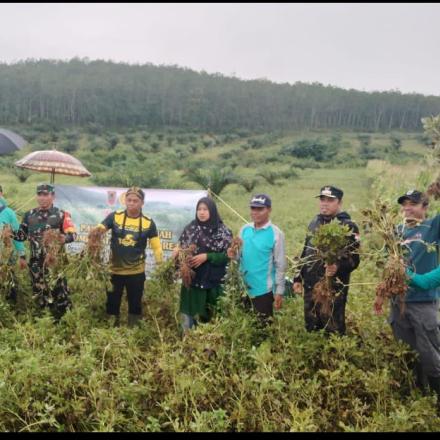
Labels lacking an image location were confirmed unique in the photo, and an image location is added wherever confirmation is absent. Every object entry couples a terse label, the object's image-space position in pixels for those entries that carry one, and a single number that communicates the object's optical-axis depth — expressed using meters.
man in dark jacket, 3.39
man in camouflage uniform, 4.21
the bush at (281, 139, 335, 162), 35.78
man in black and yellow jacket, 4.21
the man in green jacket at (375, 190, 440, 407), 3.17
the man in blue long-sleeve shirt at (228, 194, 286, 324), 3.78
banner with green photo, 5.49
